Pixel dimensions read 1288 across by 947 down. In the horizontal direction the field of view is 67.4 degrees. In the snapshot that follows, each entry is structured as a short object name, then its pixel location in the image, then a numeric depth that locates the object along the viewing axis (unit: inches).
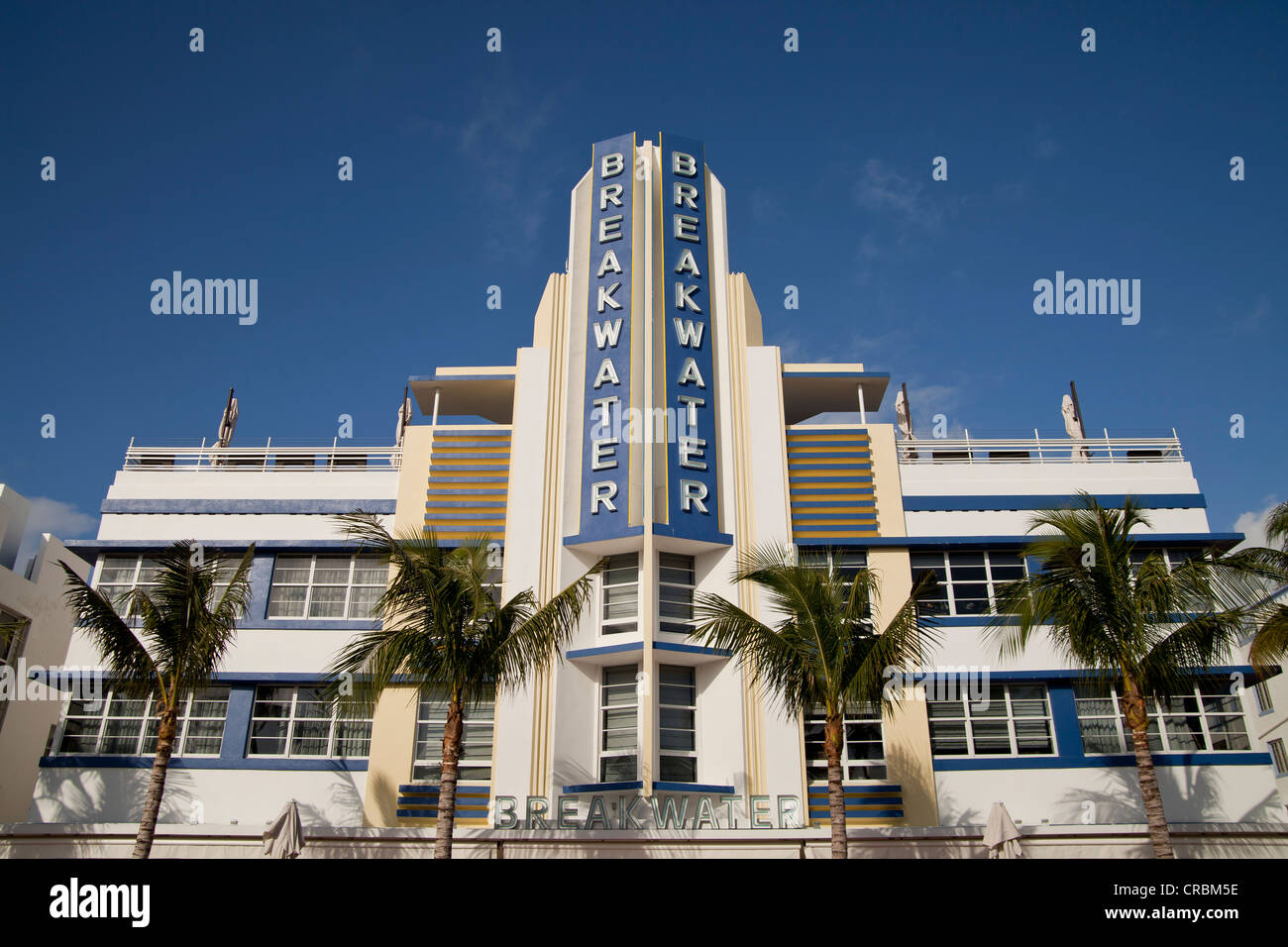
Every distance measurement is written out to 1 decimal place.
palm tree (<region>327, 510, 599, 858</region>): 715.4
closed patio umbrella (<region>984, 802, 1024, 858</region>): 770.8
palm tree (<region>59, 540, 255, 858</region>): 780.0
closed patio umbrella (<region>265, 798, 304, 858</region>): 788.0
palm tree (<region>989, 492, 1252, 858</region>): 721.6
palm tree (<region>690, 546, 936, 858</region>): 711.7
